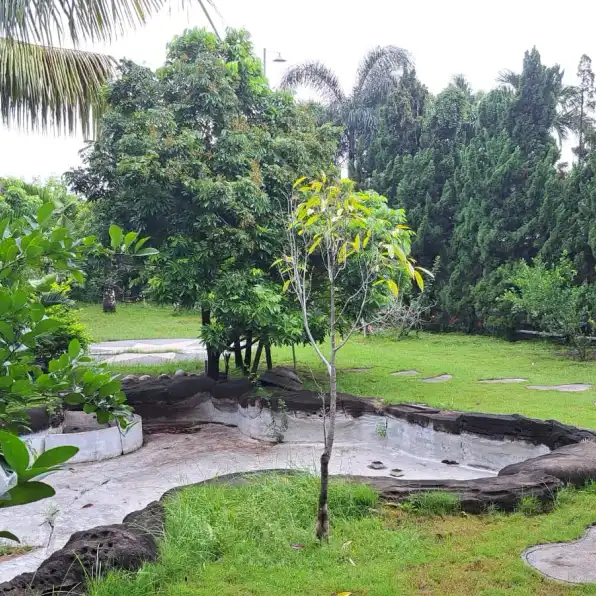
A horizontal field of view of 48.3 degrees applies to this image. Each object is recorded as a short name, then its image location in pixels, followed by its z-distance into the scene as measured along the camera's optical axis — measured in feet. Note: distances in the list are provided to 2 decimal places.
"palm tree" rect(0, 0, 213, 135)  16.28
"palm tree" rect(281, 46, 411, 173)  71.00
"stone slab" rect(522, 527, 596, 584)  11.59
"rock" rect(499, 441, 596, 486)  16.28
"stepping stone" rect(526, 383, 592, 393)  30.73
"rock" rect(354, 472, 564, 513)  15.15
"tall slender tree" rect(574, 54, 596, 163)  56.15
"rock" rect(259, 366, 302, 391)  30.50
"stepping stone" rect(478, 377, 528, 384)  33.55
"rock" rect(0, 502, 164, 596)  10.73
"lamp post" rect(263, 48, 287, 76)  58.06
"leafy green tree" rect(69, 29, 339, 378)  27.37
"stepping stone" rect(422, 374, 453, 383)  34.04
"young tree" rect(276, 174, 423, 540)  13.16
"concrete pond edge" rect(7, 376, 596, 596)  11.25
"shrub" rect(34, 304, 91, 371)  27.65
